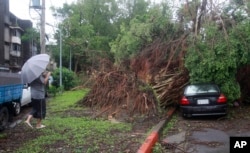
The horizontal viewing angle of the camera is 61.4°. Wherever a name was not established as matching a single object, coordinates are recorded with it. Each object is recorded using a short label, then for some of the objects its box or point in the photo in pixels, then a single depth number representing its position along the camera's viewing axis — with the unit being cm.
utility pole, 1278
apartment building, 2946
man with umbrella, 581
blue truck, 597
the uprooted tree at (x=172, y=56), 798
